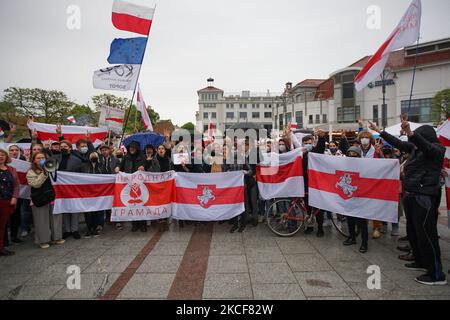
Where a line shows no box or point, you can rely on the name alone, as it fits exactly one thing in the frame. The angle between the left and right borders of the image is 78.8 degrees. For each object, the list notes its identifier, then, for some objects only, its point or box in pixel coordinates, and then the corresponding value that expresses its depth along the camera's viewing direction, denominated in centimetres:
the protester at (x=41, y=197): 534
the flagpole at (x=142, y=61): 765
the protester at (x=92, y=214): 619
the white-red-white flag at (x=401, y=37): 527
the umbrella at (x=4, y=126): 686
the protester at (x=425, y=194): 379
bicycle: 595
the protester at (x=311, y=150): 601
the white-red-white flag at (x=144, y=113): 1041
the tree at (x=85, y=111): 4315
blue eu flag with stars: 765
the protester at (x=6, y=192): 502
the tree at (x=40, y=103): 4238
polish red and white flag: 768
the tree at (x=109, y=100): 4831
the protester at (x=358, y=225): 504
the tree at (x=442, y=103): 3206
